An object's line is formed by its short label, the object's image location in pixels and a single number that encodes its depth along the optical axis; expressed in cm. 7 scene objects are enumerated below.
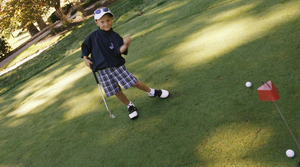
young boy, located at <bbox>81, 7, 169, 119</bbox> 311
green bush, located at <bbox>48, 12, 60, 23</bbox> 2342
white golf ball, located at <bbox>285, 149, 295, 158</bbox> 182
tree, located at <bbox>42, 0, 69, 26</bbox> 1443
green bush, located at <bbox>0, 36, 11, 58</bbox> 1839
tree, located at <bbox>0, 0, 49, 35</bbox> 1339
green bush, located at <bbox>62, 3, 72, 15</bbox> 2670
